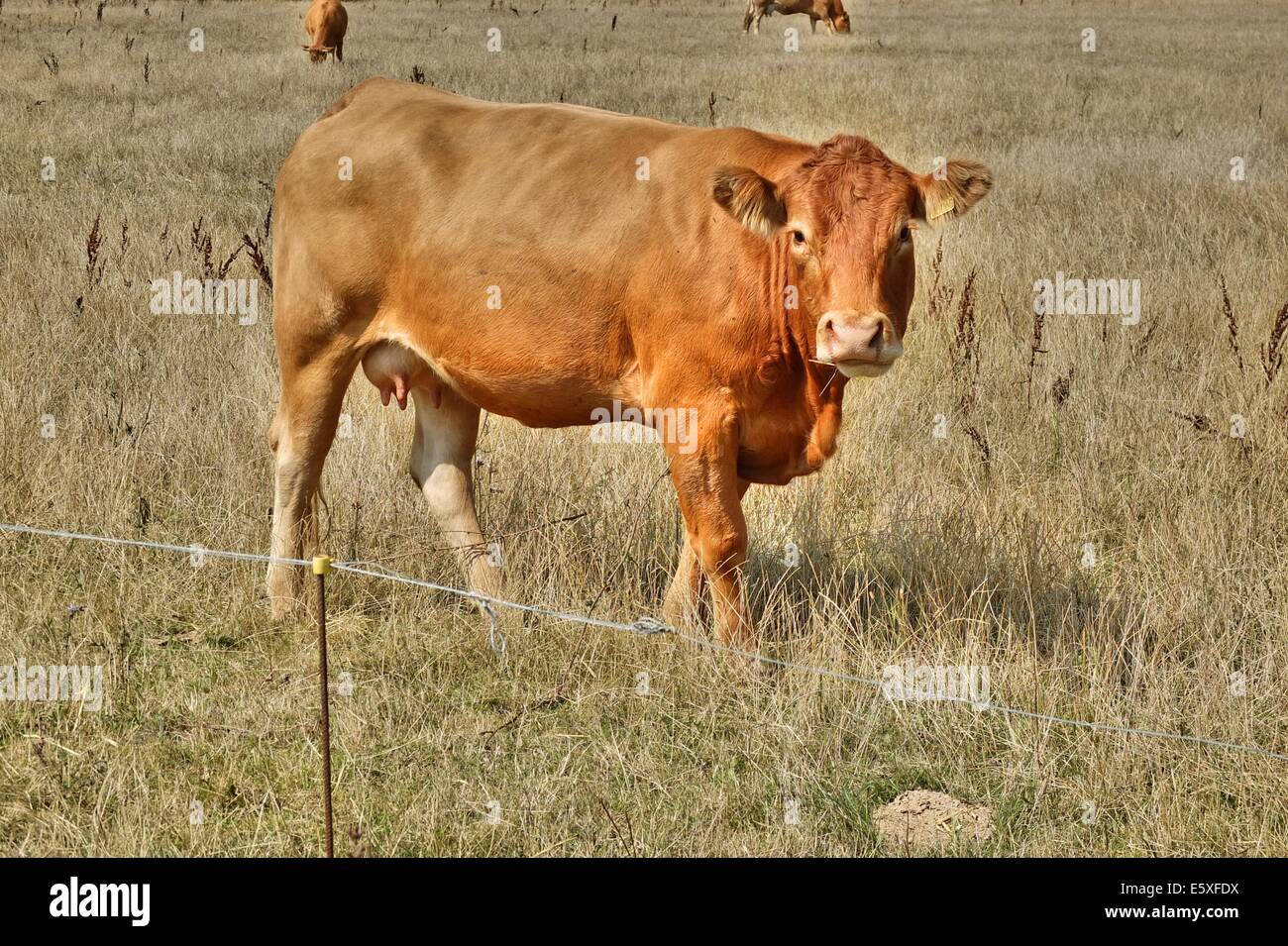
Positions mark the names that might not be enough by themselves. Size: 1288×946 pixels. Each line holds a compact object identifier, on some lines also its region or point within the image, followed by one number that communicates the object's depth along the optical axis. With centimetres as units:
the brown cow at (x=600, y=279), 866
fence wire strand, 772
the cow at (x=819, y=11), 7026
